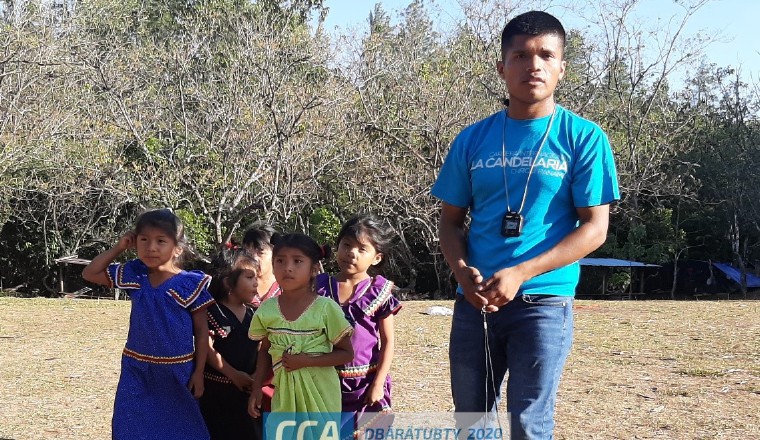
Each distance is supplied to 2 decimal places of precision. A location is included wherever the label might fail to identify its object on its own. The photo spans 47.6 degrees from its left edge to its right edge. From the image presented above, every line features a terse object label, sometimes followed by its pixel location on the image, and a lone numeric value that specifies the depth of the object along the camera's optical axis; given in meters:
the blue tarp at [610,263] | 22.88
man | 2.60
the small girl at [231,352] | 4.14
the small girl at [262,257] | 4.29
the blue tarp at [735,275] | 26.38
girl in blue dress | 3.79
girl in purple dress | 3.85
